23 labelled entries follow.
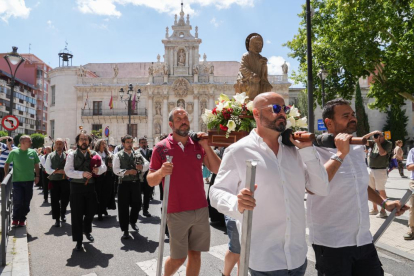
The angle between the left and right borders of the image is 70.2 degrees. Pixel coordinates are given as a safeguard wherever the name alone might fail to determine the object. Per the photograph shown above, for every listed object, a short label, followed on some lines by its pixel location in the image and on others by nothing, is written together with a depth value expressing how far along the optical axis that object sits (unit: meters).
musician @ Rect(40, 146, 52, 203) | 11.31
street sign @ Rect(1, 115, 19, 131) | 10.24
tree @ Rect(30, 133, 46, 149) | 43.50
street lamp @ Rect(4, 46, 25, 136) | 11.20
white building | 41.19
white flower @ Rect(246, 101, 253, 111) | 3.34
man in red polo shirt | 3.50
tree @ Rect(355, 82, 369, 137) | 40.28
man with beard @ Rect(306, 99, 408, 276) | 2.54
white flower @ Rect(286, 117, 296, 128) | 2.73
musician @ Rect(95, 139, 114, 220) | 8.46
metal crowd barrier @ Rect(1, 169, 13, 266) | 4.71
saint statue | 5.06
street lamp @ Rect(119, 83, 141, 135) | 18.65
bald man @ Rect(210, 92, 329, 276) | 2.12
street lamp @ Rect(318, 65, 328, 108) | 14.43
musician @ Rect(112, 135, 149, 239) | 6.46
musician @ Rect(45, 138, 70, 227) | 7.54
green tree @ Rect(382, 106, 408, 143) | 39.41
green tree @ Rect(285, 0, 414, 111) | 13.65
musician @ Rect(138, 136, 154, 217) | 8.70
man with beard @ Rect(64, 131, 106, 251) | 5.72
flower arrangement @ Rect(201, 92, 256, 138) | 3.33
